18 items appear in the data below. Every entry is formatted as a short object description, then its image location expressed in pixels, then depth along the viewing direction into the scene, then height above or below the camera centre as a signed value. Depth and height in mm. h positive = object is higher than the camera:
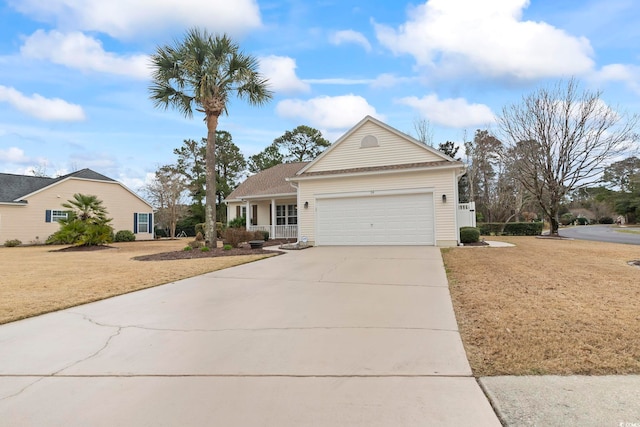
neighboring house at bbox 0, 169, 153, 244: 21547 +1726
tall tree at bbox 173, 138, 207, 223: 36188 +6992
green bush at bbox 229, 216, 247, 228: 22203 +140
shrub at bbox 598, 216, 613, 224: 61688 -816
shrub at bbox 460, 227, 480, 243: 15113 -717
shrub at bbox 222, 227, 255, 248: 16234 -593
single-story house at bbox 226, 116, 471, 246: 14203 +1271
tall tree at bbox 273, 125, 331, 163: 38562 +8888
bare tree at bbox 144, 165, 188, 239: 29062 +2811
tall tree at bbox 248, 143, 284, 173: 39094 +7426
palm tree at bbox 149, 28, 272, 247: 14227 +6239
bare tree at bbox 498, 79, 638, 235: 20109 +4934
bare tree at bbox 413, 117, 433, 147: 30391 +7995
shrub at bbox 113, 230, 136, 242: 25008 -674
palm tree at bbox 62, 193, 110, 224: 18375 +973
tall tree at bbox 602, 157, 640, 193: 22764 +4399
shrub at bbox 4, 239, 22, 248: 20766 -804
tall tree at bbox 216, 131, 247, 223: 37375 +6761
